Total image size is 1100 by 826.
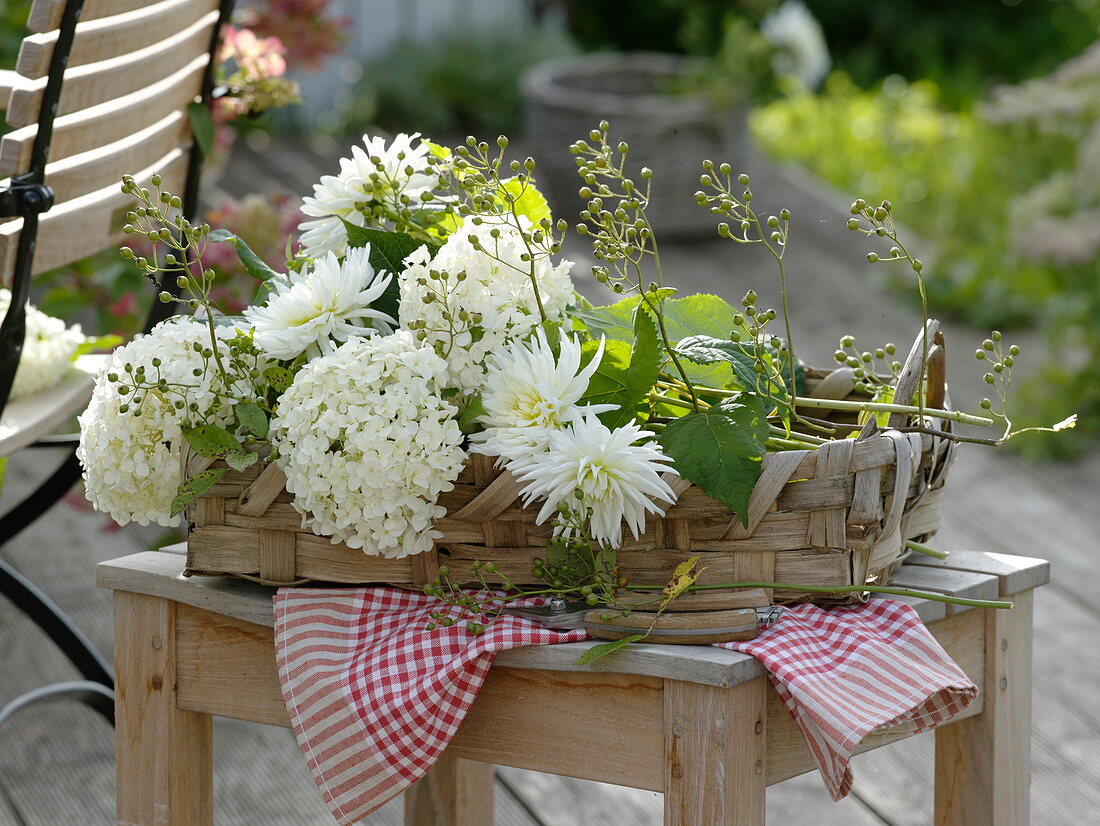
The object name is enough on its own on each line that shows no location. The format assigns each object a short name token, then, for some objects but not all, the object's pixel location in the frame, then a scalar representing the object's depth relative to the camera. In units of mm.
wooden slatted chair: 2693
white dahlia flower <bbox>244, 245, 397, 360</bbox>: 2419
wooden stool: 2357
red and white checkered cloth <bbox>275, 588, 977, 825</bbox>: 2362
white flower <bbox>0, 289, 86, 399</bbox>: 2950
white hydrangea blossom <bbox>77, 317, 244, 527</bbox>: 2413
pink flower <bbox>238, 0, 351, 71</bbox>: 4751
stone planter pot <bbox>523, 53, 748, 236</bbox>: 6653
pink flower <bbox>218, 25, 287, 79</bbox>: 3147
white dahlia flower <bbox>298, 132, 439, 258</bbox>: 2525
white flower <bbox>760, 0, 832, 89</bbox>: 7800
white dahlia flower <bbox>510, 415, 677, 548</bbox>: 2330
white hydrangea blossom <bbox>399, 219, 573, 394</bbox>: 2401
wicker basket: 2367
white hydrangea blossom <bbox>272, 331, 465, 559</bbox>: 2348
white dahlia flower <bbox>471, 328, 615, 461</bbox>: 2362
